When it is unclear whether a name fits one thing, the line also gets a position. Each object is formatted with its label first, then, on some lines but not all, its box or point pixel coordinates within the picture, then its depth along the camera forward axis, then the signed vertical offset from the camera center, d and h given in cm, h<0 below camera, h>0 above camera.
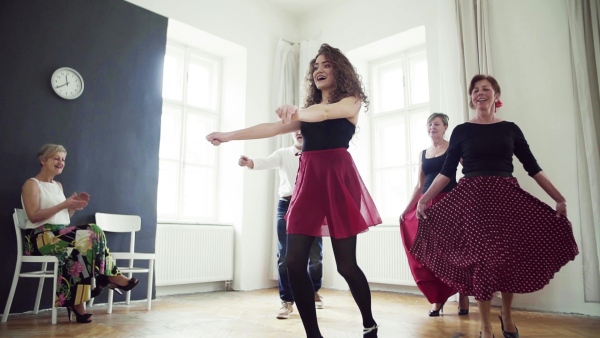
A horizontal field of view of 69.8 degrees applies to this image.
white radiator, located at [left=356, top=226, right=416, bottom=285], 442 -34
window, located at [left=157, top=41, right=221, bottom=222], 486 +103
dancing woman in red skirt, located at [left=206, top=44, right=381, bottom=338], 164 +10
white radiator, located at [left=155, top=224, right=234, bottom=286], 424 -31
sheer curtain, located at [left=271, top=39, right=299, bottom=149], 533 +182
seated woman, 288 -17
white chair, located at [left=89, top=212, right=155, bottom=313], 342 -5
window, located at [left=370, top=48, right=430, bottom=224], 495 +118
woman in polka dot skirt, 201 +1
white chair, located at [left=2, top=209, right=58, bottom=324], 288 -32
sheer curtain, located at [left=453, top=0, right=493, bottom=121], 375 +163
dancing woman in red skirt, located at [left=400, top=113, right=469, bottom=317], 296 +9
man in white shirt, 313 +11
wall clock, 357 +118
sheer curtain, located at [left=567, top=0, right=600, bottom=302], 306 +72
